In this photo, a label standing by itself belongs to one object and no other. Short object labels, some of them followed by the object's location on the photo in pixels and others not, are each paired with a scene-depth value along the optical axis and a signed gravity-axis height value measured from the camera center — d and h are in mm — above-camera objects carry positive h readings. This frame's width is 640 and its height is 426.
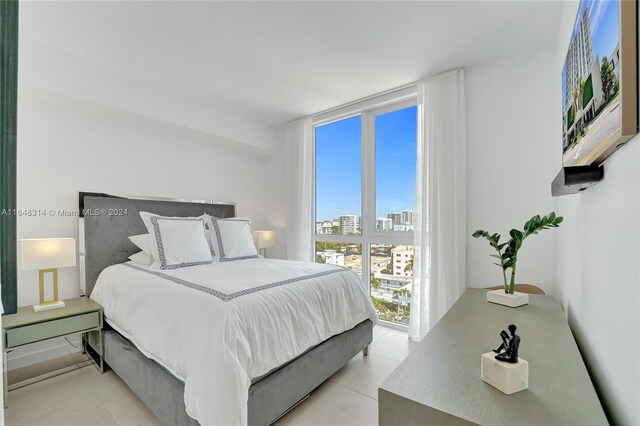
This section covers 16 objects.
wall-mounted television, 638 +370
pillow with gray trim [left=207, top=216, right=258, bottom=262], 3076 -306
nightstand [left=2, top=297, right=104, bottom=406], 1961 -809
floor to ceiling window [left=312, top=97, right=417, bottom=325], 3281 +179
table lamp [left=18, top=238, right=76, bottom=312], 2158 -343
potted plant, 1604 -254
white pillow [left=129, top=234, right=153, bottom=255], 2799 -287
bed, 1392 -747
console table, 706 -494
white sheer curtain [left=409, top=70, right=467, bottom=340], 2715 +109
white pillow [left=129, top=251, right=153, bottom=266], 2736 -439
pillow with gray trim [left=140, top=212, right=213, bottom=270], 2572 -278
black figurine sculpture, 813 -394
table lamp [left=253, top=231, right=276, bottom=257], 4012 -366
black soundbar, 926 +122
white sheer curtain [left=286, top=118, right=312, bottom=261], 3996 +320
